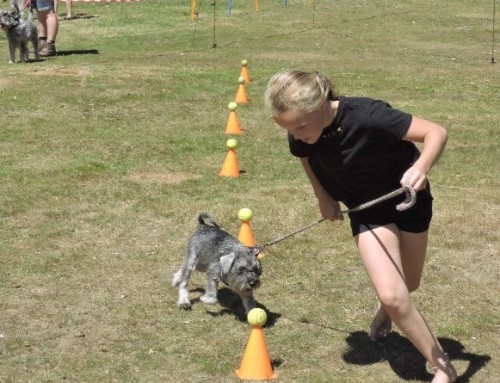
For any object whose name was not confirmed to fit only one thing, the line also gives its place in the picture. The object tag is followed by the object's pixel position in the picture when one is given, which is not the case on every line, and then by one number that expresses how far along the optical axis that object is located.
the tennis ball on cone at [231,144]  9.21
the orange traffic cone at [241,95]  12.91
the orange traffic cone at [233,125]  11.11
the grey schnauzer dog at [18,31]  16.62
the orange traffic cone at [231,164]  9.23
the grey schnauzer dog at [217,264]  5.70
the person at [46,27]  17.34
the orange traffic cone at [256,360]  5.02
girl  4.45
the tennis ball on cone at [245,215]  6.66
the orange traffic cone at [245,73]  14.33
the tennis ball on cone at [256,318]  5.02
